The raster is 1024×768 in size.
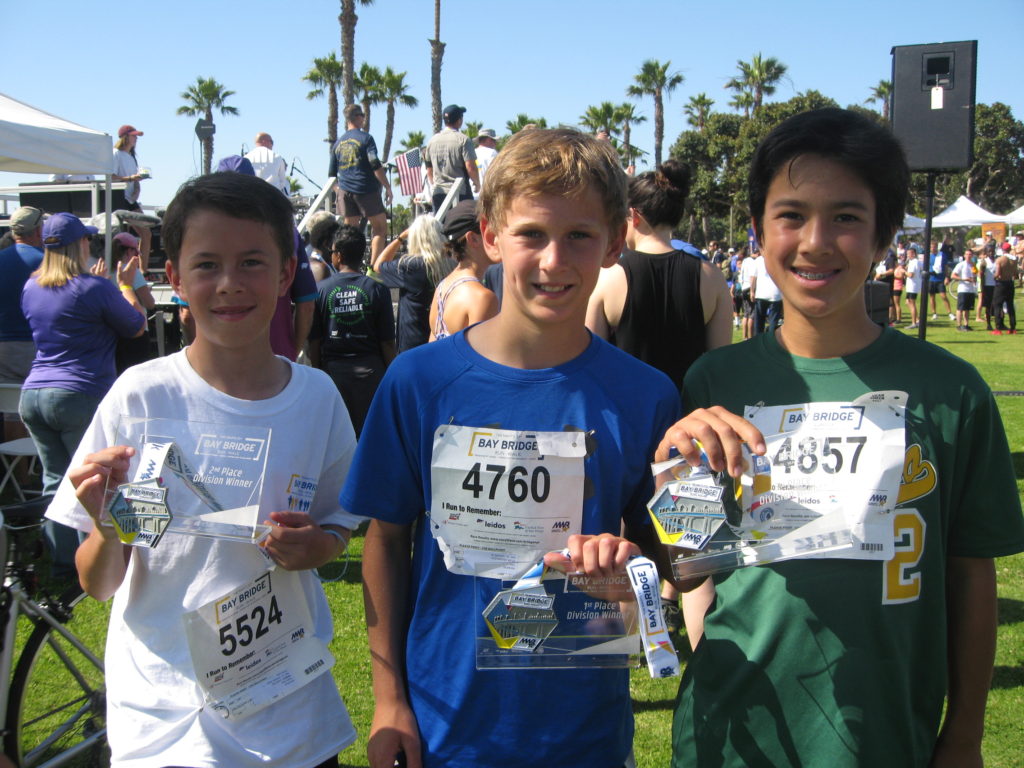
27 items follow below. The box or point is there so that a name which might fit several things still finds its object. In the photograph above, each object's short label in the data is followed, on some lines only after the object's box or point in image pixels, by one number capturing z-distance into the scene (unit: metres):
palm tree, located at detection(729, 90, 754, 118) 52.22
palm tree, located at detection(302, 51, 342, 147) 38.09
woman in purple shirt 5.22
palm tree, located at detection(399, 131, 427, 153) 47.94
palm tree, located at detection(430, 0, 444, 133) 31.34
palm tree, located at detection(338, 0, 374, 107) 27.78
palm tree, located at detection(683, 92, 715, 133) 53.97
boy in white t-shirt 1.70
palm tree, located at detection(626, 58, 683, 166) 51.00
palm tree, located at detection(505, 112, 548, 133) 40.75
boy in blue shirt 1.57
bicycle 2.84
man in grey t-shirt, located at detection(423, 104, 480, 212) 10.86
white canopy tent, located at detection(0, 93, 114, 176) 7.09
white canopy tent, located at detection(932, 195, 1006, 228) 30.52
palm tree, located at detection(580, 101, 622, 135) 50.62
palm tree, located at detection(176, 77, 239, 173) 46.09
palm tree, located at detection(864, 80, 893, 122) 61.12
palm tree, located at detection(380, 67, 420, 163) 40.62
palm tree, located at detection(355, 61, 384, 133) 40.38
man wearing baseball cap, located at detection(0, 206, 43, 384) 6.36
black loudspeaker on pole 7.05
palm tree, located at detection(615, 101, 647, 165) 50.81
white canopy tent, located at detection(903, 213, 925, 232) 33.75
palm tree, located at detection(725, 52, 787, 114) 51.22
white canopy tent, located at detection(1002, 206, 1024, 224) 30.86
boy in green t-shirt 1.54
